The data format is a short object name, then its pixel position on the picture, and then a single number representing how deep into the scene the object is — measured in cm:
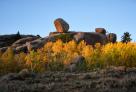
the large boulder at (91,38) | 8206
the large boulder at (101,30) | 9404
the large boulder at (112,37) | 9027
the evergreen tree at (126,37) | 10338
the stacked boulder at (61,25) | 9128
